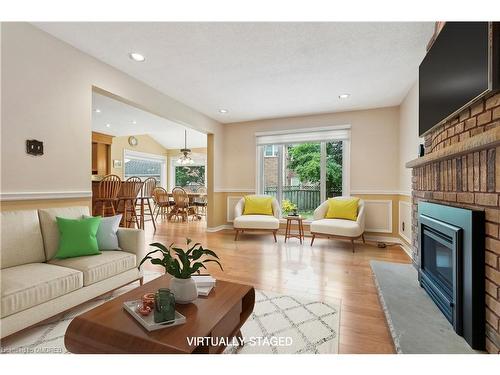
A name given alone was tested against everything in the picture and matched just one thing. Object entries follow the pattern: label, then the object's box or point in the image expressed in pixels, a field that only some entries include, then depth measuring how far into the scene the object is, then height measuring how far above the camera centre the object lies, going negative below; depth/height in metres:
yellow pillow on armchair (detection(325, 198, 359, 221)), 4.25 -0.37
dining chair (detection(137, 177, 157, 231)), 6.27 +0.00
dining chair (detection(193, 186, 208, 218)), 7.45 -0.42
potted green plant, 1.36 -0.48
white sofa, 1.58 -0.62
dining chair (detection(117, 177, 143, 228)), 4.51 -0.24
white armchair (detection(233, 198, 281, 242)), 4.45 -0.63
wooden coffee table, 1.06 -0.64
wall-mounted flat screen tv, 1.30 +0.75
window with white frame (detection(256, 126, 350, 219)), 4.91 +0.46
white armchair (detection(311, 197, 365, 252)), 3.82 -0.62
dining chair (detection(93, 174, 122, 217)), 4.05 -0.10
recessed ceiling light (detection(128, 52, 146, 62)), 2.73 +1.44
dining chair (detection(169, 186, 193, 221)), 6.84 -0.44
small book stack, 1.48 -0.60
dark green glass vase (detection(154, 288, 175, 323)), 1.17 -0.57
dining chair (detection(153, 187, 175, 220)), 7.14 -0.31
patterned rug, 1.56 -0.99
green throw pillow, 2.08 -0.44
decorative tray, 1.12 -0.62
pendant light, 8.07 +0.91
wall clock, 8.19 +1.51
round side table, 4.33 -0.80
